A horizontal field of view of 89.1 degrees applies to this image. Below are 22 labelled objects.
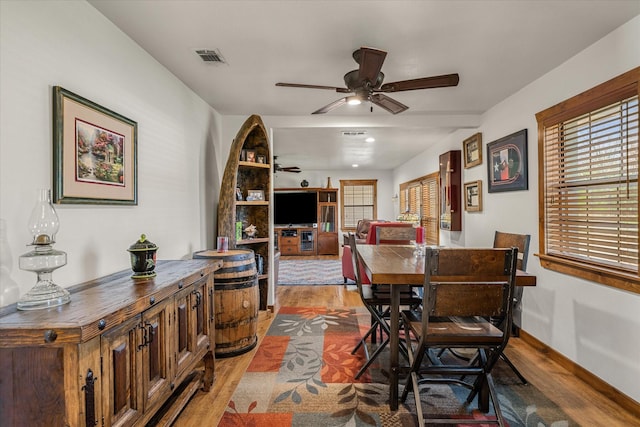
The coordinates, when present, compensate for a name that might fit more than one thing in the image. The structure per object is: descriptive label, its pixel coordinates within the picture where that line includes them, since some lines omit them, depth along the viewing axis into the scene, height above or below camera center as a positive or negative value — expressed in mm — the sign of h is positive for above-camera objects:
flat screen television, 8992 +164
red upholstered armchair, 4428 -669
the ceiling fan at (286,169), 6778 +984
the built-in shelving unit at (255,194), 3436 +243
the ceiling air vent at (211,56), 2344 +1186
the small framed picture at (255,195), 3729 +227
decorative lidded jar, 1760 -233
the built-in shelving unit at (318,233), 8766 -510
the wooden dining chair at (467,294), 1635 -417
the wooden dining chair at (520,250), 2344 -311
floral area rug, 1913 -1207
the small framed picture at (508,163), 3102 +498
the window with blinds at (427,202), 5602 +207
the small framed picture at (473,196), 3973 +201
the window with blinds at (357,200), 9477 +385
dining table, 1827 -368
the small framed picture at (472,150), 3941 +782
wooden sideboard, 1047 -512
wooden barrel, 2666 -718
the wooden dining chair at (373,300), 2342 -670
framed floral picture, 1594 +358
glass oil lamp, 1229 -163
